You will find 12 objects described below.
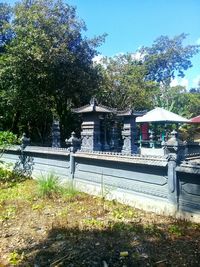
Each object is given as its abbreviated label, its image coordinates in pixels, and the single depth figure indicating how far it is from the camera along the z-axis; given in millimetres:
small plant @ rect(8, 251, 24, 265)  3485
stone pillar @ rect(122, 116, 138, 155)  10887
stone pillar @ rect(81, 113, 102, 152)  9198
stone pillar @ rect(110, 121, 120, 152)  12673
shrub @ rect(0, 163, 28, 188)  8244
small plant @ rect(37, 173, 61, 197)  6306
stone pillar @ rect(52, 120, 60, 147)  11461
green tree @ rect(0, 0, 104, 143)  11024
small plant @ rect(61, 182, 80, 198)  6135
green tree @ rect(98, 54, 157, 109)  16382
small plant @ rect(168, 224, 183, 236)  4165
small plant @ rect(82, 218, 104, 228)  4576
